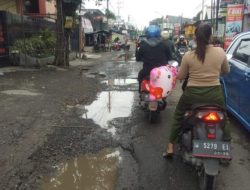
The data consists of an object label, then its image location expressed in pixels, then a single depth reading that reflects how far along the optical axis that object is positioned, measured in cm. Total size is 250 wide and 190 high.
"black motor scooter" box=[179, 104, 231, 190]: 402
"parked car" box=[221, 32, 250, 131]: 607
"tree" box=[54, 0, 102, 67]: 1720
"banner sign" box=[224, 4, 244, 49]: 1946
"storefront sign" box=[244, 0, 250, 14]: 2183
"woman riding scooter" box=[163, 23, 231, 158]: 429
